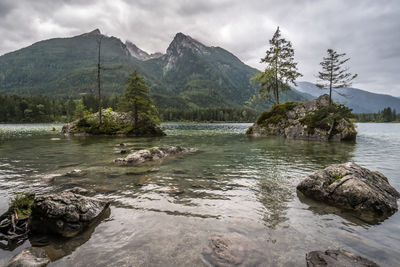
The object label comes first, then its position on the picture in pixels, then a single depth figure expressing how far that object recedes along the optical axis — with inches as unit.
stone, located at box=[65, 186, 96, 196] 348.8
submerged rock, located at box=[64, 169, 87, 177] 473.1
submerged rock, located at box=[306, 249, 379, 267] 175.4
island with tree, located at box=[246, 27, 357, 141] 1427.2
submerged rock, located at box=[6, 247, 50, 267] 171.2
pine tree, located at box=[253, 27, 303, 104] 1760.6
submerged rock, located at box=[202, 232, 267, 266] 183.3
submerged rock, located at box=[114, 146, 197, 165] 618.2
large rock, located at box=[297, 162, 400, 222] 293.1
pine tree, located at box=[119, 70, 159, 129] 1662.2
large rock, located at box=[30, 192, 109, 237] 228.1
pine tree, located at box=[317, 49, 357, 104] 1453.0
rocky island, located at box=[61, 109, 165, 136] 1770.4
